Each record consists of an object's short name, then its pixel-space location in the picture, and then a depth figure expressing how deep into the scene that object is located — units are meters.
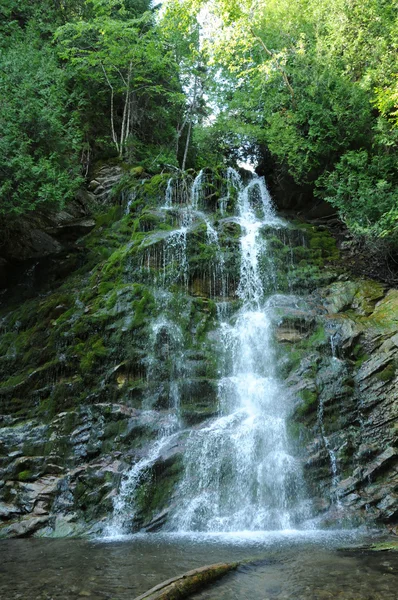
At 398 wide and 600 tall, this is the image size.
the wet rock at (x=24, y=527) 8.25
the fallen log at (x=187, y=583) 3.91
